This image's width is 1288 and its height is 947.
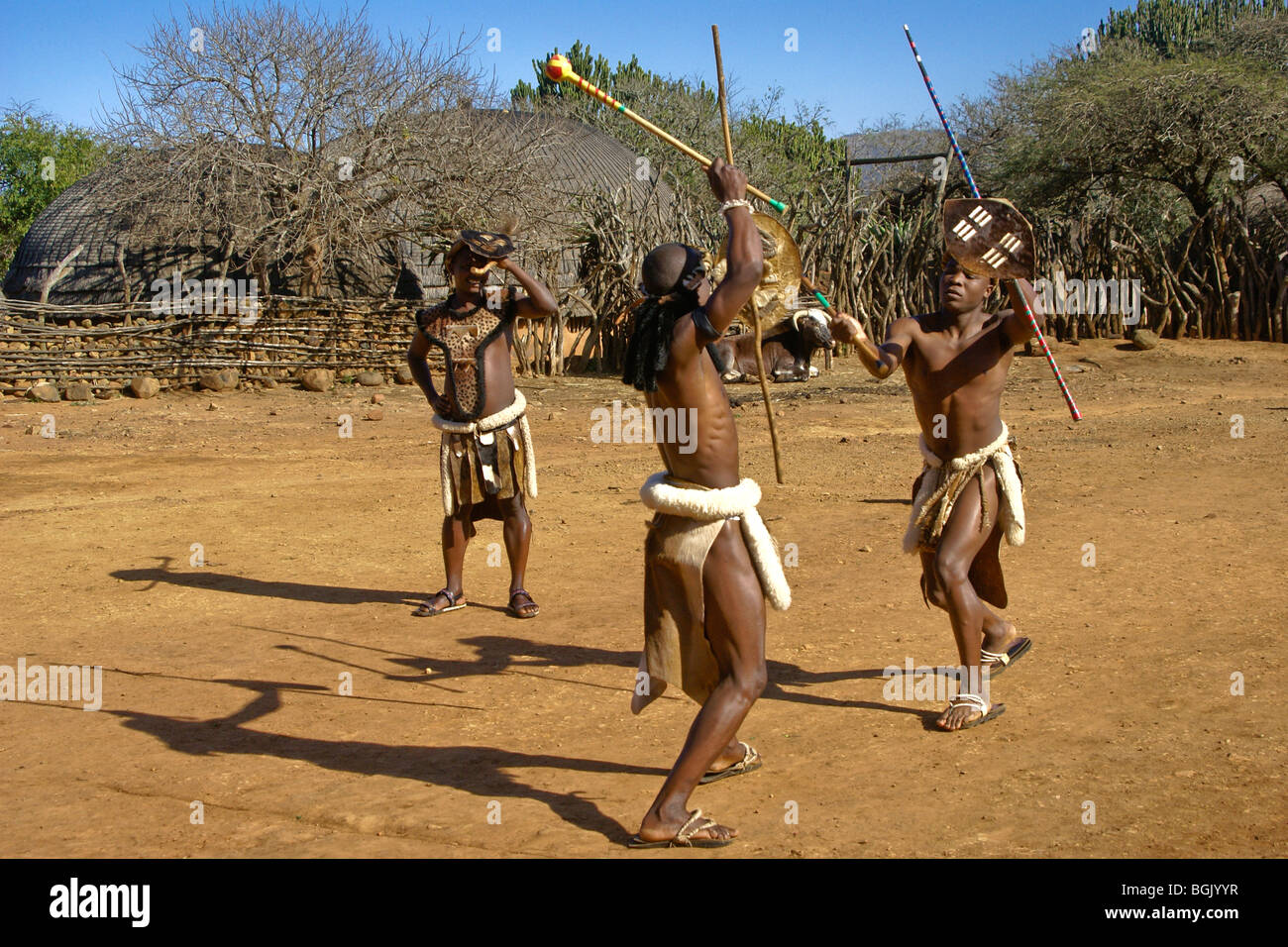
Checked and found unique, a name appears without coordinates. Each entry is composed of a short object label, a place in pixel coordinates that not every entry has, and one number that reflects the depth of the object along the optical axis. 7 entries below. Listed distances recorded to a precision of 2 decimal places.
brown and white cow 13.55
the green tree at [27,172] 27.22
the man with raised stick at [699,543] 3.41
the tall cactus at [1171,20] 35.58
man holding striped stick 4.55
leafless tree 16.20
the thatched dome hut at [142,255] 17.72
